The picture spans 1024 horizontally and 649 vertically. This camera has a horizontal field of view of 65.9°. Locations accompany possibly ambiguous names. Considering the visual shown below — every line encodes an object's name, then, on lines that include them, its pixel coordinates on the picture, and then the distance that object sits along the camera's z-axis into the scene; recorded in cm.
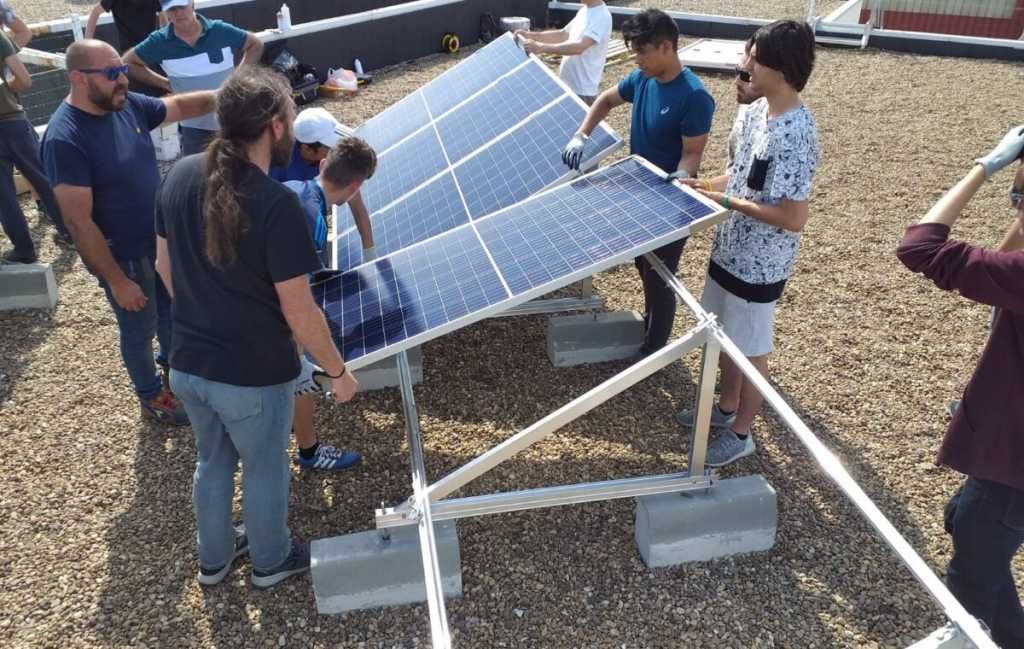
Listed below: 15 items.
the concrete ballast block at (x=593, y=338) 557
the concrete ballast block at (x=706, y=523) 388
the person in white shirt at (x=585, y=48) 690
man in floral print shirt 361
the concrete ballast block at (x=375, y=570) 365
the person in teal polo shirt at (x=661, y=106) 447
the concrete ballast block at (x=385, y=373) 538
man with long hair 285
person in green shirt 644
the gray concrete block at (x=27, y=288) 633
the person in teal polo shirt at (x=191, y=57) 610
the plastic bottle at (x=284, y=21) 1200
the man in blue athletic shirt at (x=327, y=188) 400
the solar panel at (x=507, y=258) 359
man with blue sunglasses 412
